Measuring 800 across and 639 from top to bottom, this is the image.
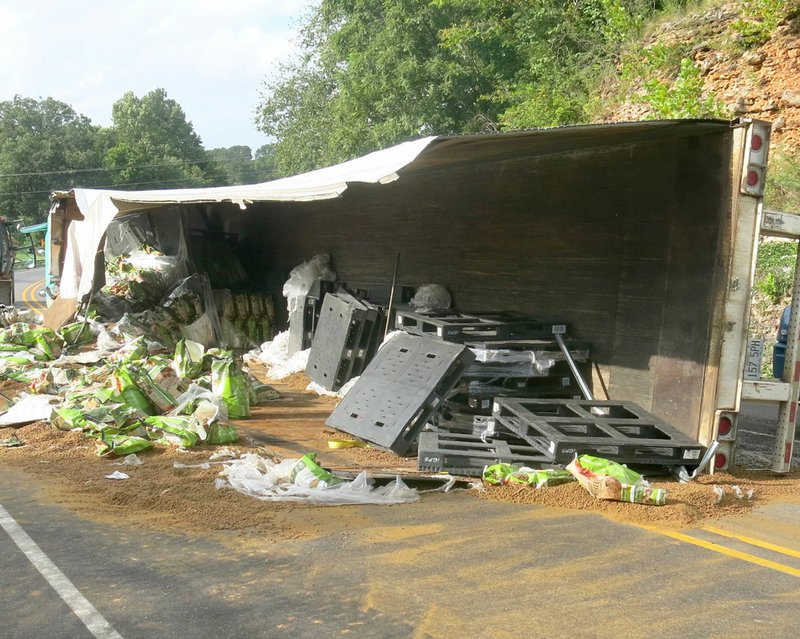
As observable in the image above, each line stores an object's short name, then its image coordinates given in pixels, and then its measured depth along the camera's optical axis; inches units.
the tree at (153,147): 2827.3
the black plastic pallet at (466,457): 241.8
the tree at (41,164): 2549.2
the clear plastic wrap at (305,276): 506.6
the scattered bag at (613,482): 215.2
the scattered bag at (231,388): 336.5
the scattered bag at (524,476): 230.4
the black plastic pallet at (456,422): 292.1
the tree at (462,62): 791.7
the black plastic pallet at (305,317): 493.4
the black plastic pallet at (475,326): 311.7
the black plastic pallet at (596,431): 242.5
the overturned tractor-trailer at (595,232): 253.8
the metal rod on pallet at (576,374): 311.3
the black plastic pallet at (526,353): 306.2
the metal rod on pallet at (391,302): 414.2
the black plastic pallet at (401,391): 278.1
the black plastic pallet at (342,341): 405.7
